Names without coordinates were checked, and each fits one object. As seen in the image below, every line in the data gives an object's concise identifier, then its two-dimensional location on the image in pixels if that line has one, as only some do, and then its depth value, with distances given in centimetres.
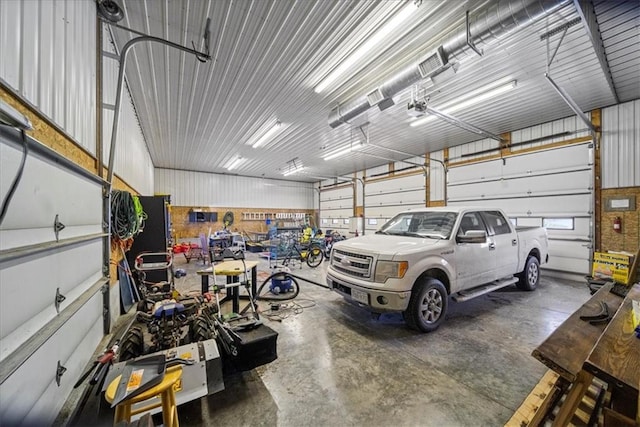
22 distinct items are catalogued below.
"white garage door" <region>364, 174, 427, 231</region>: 1090
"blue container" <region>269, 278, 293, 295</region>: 505
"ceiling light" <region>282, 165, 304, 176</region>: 1247
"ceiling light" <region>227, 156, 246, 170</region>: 1133
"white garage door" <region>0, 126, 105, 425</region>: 132
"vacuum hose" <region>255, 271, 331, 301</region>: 479
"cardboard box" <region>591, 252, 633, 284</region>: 489
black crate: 230
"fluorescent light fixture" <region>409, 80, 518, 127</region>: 496
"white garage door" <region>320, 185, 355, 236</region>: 1516
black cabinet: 497
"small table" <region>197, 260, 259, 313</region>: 337
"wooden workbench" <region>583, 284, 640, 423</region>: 118
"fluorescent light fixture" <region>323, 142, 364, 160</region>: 889
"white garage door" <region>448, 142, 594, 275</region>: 639
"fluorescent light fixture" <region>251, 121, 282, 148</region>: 712
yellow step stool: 129
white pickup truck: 315
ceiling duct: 267
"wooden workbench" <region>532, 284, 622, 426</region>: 141
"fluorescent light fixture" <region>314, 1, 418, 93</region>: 299
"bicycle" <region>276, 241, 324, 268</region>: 820
